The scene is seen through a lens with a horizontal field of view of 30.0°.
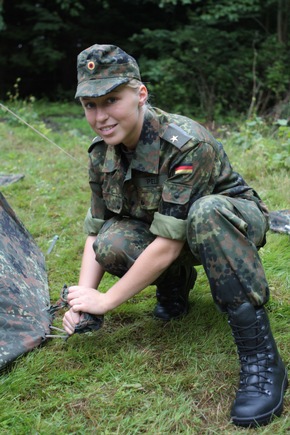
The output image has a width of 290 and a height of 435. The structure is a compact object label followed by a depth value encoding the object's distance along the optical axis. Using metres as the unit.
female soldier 1.86
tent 2.22
